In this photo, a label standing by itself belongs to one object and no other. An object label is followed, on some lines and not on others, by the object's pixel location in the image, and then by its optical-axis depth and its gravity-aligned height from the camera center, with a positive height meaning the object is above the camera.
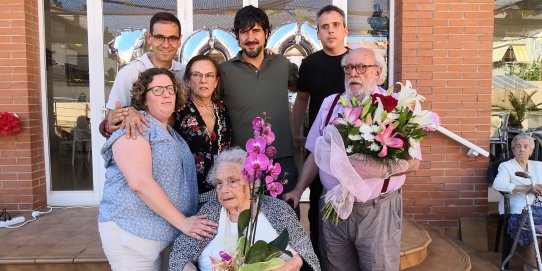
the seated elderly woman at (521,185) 3.73 -0.68
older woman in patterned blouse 2.26 -0.07
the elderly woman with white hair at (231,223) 2.00 -0.56
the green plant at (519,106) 5.20 +0.01
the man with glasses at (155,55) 2.47 +0.32
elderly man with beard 2.05 -0.54
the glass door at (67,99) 4.74 +0.12
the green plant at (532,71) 5.21 +0.43
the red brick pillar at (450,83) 4.14 +0.23
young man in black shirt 2.71 +0.25
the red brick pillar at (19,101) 4.27 +0.09
